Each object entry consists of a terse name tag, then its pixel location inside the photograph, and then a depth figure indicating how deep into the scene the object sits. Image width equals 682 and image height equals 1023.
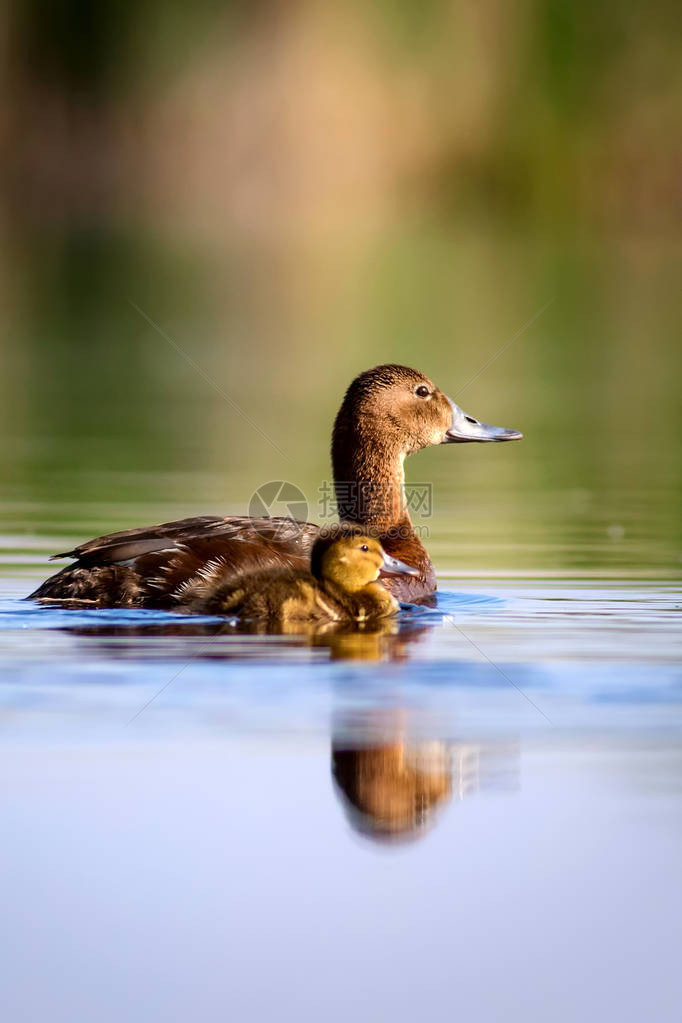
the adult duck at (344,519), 14.12
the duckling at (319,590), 13.91
